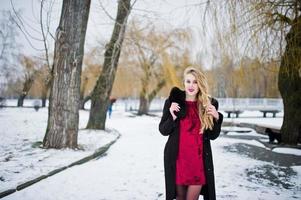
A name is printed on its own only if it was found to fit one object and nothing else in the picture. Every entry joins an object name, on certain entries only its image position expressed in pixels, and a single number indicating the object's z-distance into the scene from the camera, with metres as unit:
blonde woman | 2.96
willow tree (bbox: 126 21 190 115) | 22.38
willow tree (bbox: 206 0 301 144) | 5.15
